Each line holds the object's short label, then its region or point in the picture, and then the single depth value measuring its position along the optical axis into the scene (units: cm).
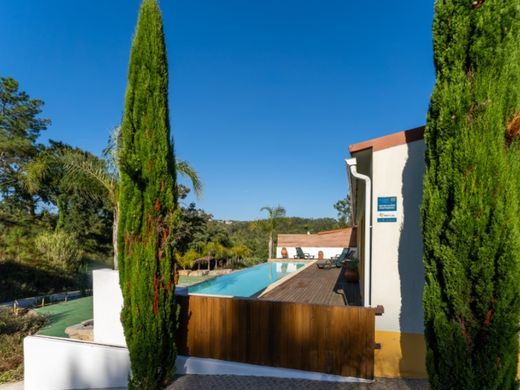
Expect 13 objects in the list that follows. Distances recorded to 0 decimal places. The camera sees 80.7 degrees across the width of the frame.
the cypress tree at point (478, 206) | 329
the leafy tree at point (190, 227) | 2424
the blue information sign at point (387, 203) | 530
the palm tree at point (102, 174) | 728
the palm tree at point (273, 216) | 3212
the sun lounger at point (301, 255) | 2705
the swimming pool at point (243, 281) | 1335
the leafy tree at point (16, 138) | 2438
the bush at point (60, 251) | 1581
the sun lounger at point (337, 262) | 1703
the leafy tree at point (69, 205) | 2159
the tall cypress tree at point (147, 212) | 486
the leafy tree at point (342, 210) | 6013
